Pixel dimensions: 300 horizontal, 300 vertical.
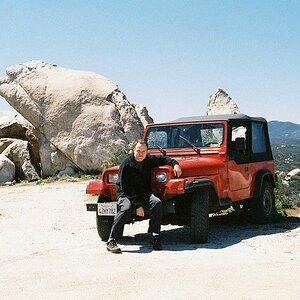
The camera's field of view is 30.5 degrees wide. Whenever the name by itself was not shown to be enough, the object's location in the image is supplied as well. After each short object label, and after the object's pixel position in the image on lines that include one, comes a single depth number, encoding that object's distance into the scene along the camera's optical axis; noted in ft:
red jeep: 25.57
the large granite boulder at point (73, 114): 73.46
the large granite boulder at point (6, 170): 72.52
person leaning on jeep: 24.91
